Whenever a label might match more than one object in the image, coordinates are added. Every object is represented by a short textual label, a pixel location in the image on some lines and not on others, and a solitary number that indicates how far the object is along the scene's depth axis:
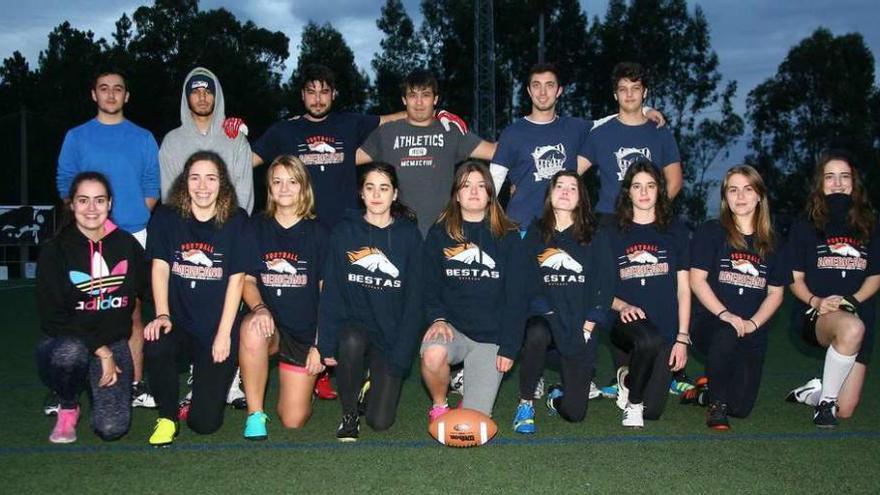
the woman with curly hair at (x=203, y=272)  4.95
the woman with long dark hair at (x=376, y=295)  5.00
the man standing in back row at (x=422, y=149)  6.18
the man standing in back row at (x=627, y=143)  5.99
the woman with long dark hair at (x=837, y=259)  5.43
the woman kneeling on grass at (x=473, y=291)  5.03
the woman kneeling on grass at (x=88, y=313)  4.77
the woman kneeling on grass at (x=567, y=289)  5.11
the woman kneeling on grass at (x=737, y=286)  5.29
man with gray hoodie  5.92
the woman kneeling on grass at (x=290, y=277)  5.14
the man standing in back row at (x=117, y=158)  5.95
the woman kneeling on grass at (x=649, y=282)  5.27
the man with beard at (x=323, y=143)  6.22
